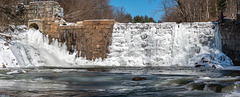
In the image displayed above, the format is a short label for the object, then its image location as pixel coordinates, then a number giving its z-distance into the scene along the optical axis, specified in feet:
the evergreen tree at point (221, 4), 92.99
